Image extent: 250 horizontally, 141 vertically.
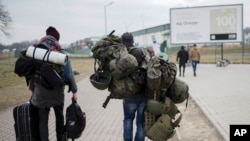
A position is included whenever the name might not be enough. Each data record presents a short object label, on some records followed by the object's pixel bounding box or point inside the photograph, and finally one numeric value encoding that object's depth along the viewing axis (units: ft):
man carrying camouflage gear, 16.31
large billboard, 95.14
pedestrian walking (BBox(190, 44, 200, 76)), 66.18
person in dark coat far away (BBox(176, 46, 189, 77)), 65.67
